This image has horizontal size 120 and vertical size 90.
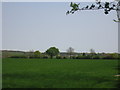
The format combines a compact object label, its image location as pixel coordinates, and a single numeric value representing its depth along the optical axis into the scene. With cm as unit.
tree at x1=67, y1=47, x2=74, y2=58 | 13577
